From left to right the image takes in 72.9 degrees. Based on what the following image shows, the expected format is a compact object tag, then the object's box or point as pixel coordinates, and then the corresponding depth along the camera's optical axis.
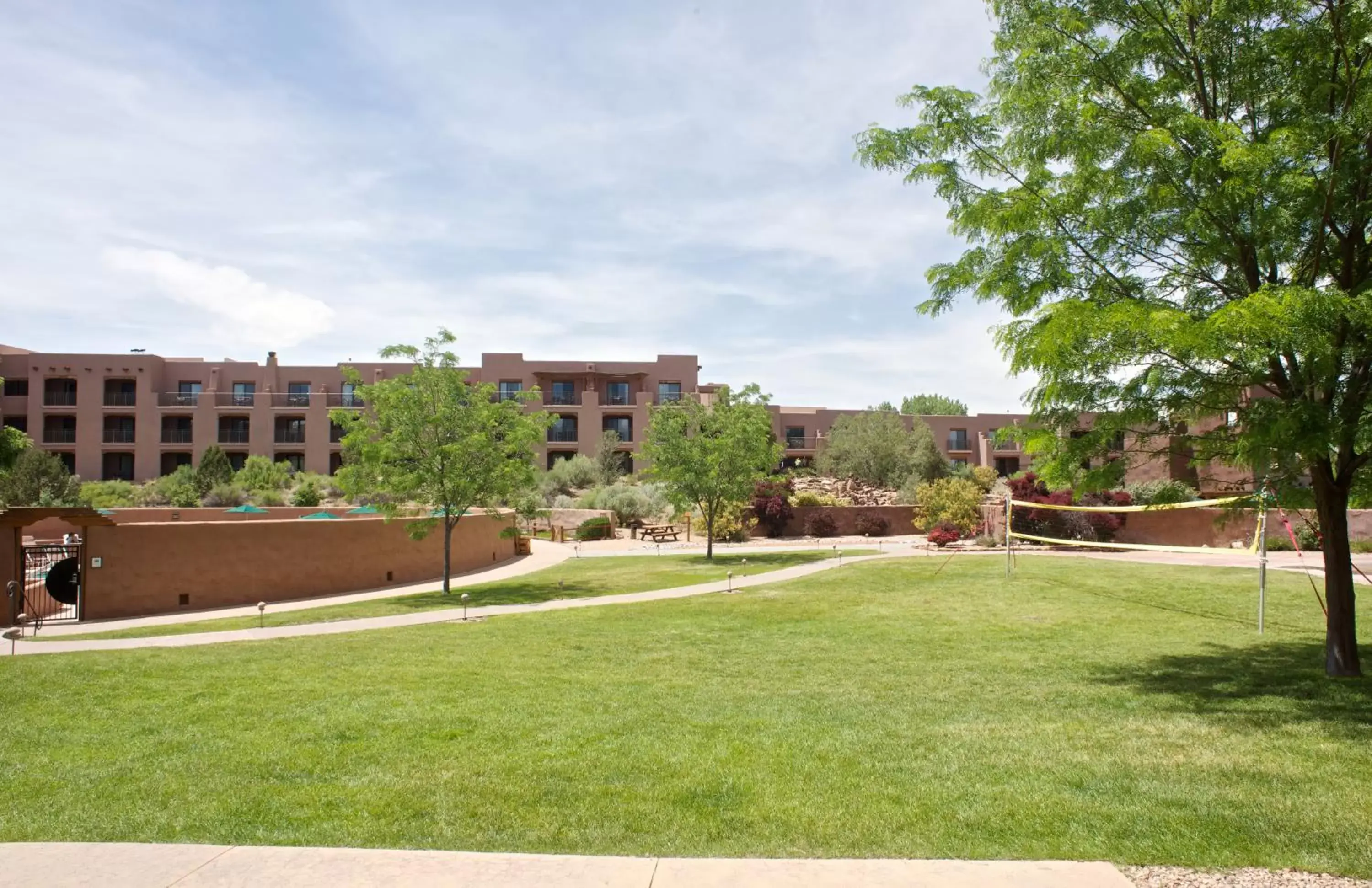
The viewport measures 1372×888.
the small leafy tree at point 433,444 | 23.45
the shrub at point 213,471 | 52.62
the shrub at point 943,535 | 32.53
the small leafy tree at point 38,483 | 41.53
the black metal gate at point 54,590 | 20.75
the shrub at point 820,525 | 42.47
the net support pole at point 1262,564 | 13.98
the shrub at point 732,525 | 39.69
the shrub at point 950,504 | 36.59
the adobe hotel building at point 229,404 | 61.44
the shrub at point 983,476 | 49.44
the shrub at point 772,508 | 42.28
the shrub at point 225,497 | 50.12
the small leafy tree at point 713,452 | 31.38
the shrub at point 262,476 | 52.94
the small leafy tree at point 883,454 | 53.69
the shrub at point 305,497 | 50.47
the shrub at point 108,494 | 47.34
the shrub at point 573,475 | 55.62
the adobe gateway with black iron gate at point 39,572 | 19.67
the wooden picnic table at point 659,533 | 41.75
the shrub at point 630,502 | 47.50
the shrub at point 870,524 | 42.69
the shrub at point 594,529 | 43.75
